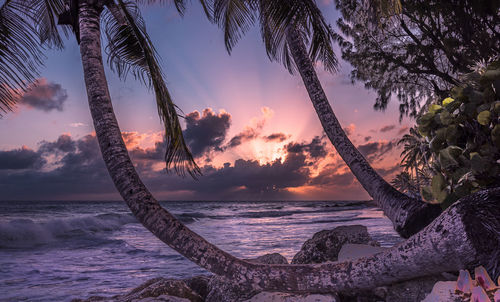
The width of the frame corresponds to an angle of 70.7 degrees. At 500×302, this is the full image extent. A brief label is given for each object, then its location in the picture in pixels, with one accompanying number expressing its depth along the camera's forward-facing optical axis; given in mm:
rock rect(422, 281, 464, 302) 2699
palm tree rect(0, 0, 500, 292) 2697
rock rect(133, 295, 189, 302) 4152
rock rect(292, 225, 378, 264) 5141
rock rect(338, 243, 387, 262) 4219
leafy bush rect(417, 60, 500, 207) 2996
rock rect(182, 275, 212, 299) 5219
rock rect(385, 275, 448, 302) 3078
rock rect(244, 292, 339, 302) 3234
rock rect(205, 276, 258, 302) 3963
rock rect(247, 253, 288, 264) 5053
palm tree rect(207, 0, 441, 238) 4121
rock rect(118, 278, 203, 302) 4332
